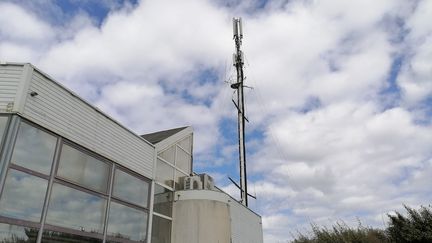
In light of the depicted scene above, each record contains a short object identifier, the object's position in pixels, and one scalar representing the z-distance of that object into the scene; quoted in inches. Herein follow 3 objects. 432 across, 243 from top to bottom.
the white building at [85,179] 300.4
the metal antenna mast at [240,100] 819.1
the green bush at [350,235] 684.7
